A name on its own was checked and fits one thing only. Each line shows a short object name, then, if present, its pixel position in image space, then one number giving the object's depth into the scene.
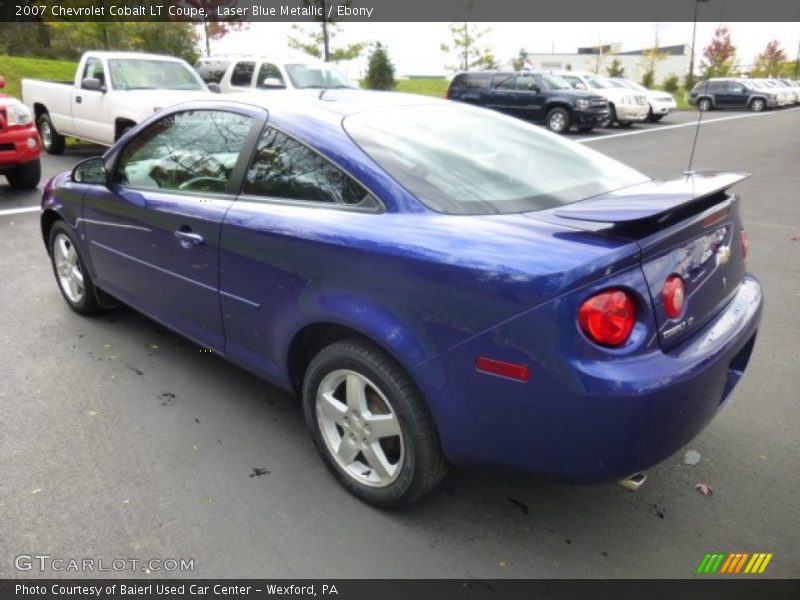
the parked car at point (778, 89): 32.75
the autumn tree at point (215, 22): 24.94
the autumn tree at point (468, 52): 37.66
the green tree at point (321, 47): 26.30
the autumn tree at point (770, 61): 61.84
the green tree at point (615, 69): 47.37
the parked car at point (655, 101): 23.02
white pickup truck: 9.66
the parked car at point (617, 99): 20.05
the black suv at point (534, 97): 18.44
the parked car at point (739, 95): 31.58
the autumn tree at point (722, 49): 49.14
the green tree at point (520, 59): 49.42
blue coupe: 2.03
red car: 8.23
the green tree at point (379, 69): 29.77
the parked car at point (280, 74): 12.19
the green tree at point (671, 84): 43.98
